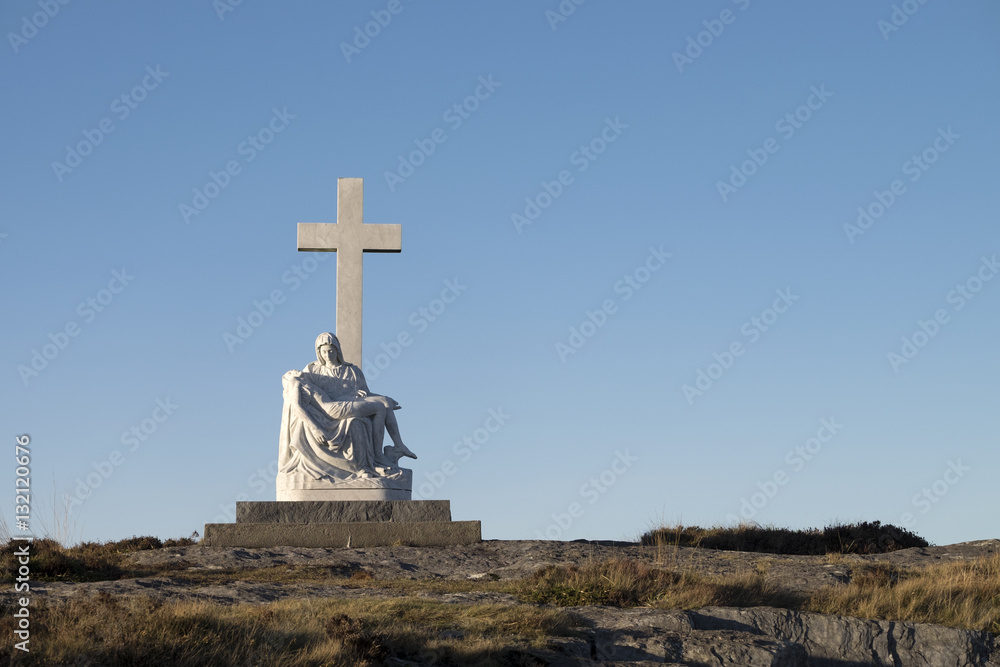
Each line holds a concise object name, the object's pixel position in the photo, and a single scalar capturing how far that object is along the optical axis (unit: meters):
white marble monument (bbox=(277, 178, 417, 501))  14.33
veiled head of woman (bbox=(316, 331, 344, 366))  15.06
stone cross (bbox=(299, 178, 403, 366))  16.20
